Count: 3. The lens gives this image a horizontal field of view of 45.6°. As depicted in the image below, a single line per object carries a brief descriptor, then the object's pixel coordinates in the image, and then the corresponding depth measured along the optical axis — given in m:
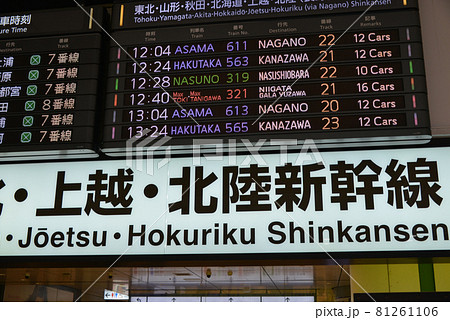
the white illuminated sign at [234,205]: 3.27
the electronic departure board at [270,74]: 3.17
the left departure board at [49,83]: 3.39
